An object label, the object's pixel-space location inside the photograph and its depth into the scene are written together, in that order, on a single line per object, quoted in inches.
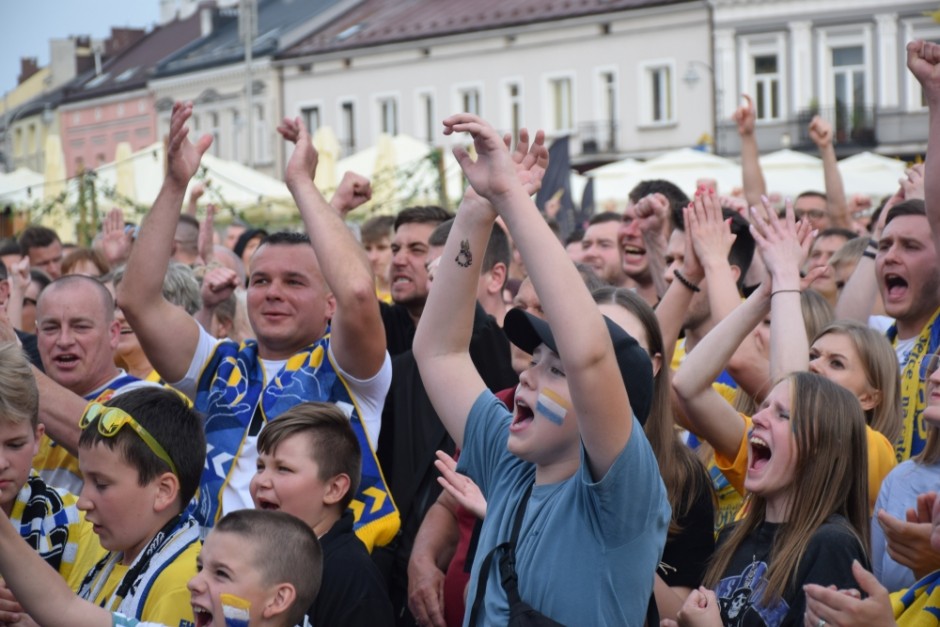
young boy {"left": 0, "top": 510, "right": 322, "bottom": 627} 273.4
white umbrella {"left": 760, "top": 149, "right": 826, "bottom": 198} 1699.1
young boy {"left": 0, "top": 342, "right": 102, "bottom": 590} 331.9
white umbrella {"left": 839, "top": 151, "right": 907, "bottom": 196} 1657.4
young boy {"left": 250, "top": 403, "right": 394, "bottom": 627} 336.8
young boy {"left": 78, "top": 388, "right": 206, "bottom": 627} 317.7
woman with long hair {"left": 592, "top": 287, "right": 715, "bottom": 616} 332.2
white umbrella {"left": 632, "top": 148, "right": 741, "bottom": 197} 1701.6
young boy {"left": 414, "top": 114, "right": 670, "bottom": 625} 245.1
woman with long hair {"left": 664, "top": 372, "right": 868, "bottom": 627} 302.0
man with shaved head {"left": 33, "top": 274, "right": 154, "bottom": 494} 410.3
